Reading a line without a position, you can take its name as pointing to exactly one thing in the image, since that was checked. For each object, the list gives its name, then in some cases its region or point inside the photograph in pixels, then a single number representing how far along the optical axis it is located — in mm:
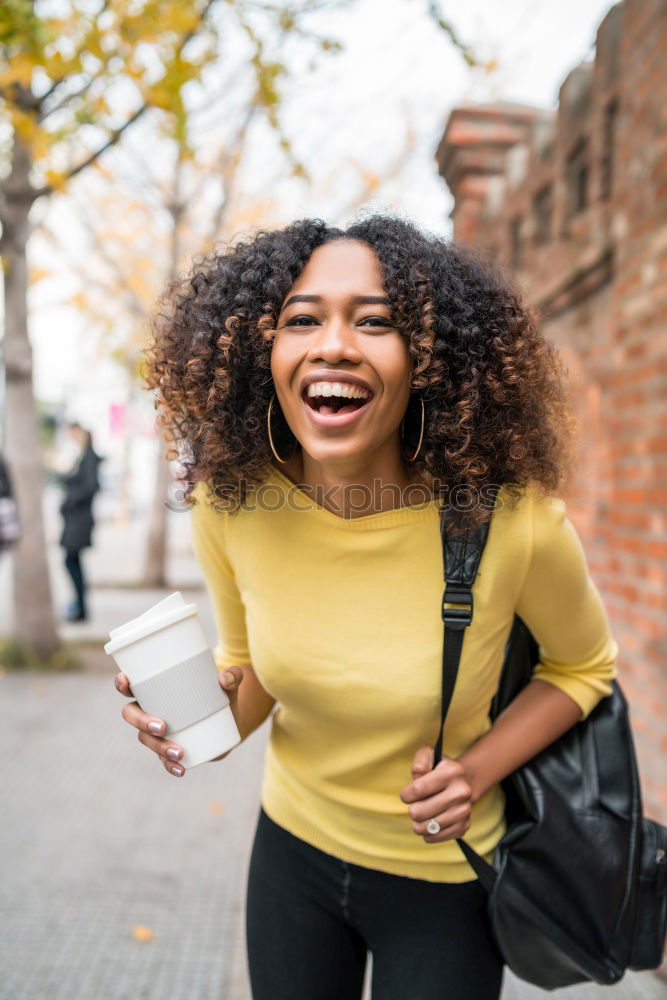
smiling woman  1608
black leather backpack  1686
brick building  3088
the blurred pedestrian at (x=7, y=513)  5844
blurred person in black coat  8820
